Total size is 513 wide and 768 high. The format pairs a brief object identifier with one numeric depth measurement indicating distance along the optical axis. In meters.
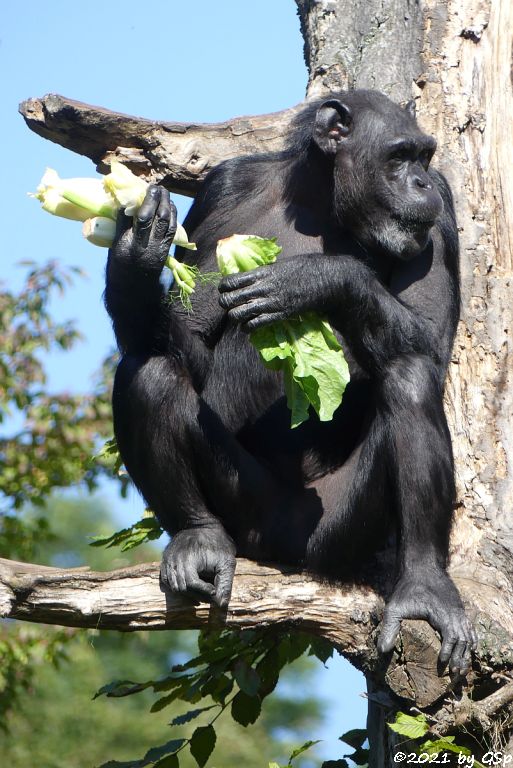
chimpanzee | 9.02
